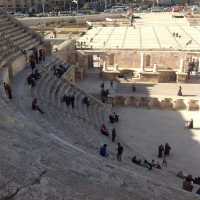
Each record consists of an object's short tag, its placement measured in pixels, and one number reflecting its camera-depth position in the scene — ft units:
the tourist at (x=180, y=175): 45.23
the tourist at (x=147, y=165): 44.24
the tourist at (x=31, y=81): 60.13
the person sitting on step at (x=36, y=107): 49.80
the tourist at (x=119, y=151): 44.54
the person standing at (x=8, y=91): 52.11
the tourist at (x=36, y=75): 63.09
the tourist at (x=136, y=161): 45.21
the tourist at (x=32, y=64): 70.05
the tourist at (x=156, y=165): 47.50
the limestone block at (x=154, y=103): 77.77
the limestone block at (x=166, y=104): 77.30
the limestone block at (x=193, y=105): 76.02
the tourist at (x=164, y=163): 51.93
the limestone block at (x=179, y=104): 76.88
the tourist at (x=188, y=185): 39.34
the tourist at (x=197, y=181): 43.36
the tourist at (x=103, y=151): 42.52
